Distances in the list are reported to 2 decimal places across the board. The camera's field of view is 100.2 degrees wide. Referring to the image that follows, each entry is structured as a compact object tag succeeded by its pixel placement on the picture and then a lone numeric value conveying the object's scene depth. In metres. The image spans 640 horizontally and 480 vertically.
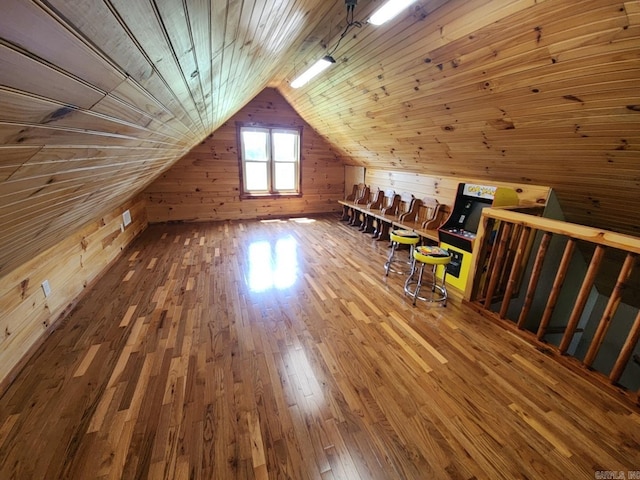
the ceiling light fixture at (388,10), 1.56
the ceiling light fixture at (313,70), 2.60
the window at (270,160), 5.82
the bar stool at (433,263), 2.64
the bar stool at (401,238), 3.27
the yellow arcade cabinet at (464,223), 2.80
